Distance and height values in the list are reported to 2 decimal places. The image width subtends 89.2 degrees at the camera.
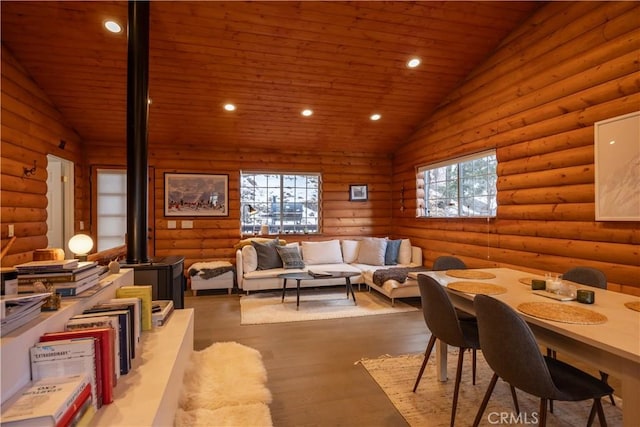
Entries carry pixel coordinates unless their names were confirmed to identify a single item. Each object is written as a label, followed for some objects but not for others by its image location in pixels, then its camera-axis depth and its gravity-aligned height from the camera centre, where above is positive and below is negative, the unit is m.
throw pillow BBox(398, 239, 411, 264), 5.44 -0.69
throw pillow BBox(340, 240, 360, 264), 5.69 -0.67
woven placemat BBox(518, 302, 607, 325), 1.45 -0.49
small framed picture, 6.19 +0.36
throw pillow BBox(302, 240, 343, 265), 5.46 -0.69
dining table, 1.22 -0.50
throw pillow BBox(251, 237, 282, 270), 5.04 -0.69
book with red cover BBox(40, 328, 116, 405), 1.19 -0.53
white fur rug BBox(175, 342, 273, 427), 1.92 -1.22
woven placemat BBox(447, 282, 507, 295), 1.98 -0.49
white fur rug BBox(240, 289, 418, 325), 3.84 -1.23
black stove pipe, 2.73 +0.69
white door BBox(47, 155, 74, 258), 4.68 +0.13
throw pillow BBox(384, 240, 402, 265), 5.42 -0.68
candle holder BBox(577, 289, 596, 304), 1.74 -0.46
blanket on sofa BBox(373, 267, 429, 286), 4.33 -0.86
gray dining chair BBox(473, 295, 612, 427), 1.42 -0.69
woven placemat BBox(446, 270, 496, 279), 2.45 -0.49
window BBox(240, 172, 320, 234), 5.88 +0.19
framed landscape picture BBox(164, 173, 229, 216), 5.38 +0.31
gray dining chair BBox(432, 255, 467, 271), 2.93 -0.47
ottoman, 4.83 -0.96
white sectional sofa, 4.80 -0.79
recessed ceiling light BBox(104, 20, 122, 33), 3.07 +1.79
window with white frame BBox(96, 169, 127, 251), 5.20 +0.09
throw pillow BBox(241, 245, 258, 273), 4.90 -0.71
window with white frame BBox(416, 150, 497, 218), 4.07 +0.36
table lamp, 2.30 -0.23
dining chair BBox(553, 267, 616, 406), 2.20 -0.47
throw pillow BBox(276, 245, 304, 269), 5.03 -0.70
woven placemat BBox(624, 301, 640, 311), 1.61 -0.48
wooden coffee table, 4.26 -0.86
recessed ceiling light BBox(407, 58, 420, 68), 3.87 +1.80
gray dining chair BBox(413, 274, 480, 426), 1.93 -0.68
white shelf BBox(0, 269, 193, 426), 1.02 -0.72
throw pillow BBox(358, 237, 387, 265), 5.37 -0.66
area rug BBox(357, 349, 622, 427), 1.94 -1.24
